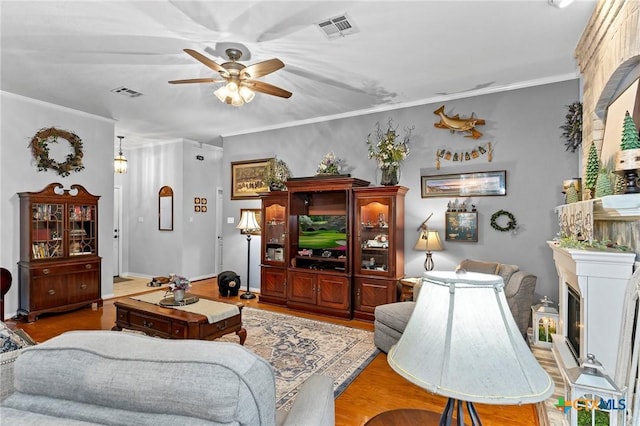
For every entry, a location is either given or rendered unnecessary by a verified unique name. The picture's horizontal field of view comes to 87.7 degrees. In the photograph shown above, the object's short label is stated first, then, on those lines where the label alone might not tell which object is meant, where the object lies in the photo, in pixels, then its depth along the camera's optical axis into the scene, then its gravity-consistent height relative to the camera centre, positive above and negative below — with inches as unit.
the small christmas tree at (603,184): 86.1 +7.2
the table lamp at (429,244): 167.6 -16.1
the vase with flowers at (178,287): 134.2 -30.2
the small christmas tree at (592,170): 101.2 +12.8
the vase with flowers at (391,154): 178.2 +31.4
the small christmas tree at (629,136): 72.9 +16.6
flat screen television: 196.7 -12.0
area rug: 114.7 -57.6
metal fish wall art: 167.2 +45.1
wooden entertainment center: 177.8 -19.4
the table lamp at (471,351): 31.7 -14.1
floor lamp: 229.6 -9.4
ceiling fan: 115.3 +48.8
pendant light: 253.8 +37.1
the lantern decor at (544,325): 131.9 -45.4
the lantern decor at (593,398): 65.3 -38.7
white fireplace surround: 80.9 -21.7
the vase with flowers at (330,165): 197.5 +28.7
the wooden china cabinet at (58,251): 174.4 -21.5
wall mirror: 278.7 +3.8
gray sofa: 32.4 -17.5
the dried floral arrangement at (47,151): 184.1 +35.3
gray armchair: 131.9 -40.3
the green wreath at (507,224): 159.9 -4.8
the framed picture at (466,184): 163.9 +14.2
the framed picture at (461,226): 168.2 -7.3
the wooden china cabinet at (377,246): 175.2 -18.6
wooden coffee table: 116.6 -41.2
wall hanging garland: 167.3 +30.2
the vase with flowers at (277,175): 217.2 +25.7
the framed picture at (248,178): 241.8 +25.5
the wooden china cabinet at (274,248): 208.4 -23.4
